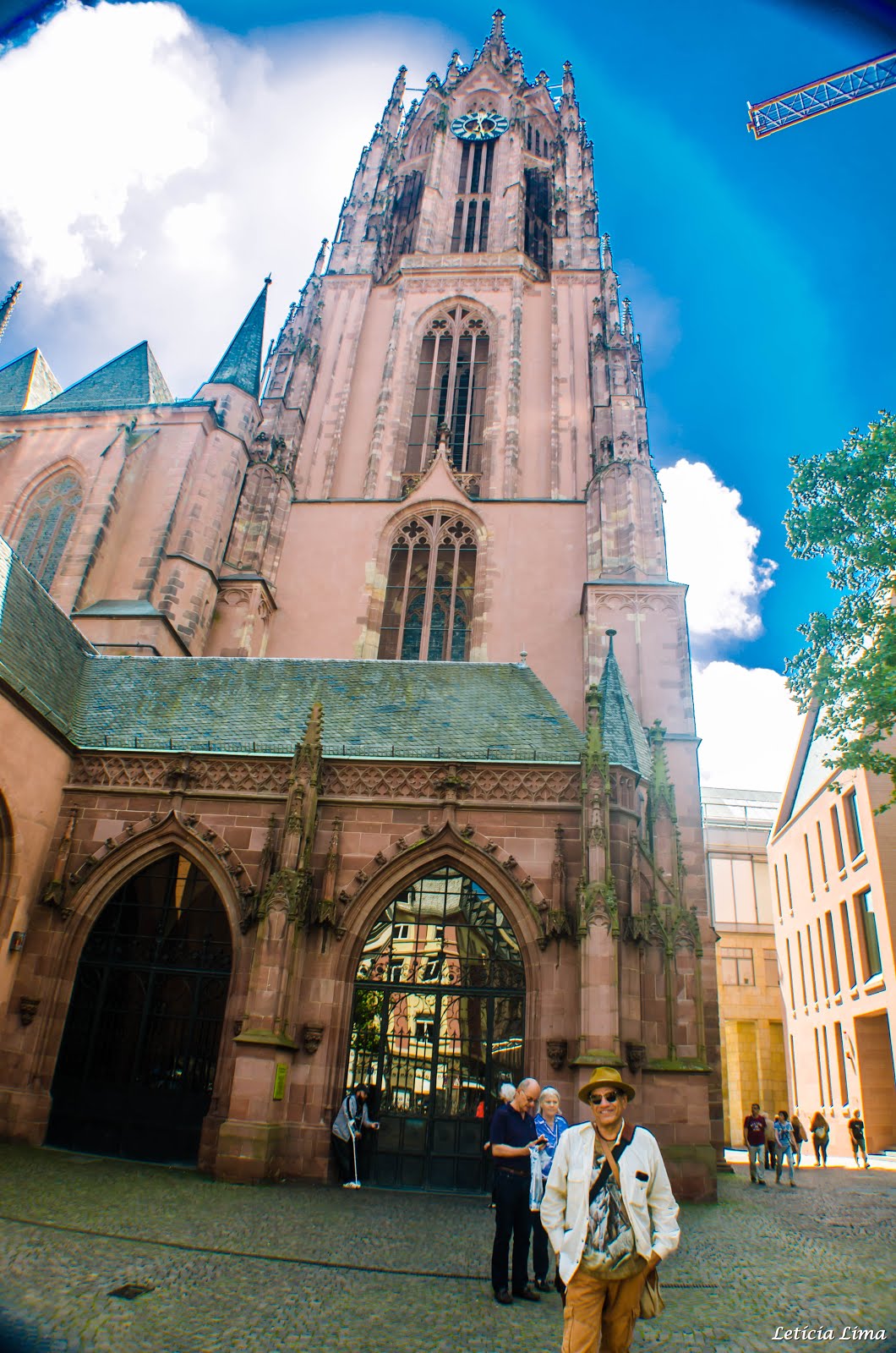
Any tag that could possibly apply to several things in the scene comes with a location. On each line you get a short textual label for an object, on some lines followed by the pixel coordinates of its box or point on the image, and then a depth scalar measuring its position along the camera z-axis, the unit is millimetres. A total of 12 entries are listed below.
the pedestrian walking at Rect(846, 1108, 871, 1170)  19406
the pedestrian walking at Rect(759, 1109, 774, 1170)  16750
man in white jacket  3340
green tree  13391
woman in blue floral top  6069
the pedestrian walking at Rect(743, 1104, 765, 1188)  15445
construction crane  28875
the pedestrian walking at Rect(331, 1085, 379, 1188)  10133
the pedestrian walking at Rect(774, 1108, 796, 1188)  15446
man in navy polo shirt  5773
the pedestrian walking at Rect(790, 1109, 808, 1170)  17536
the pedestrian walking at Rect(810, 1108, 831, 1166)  20484
